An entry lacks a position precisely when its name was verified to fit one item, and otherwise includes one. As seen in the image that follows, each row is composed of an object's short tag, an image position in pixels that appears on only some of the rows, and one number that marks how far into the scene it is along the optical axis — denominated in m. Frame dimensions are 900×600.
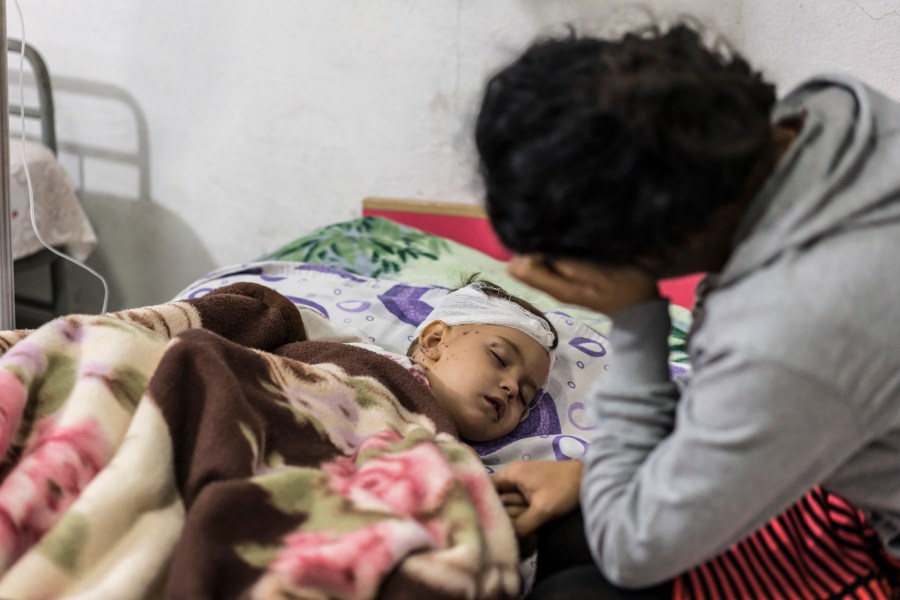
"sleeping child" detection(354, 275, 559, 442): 1.19
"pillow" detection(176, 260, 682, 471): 1.22
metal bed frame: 2.06
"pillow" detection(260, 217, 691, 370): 1.73
